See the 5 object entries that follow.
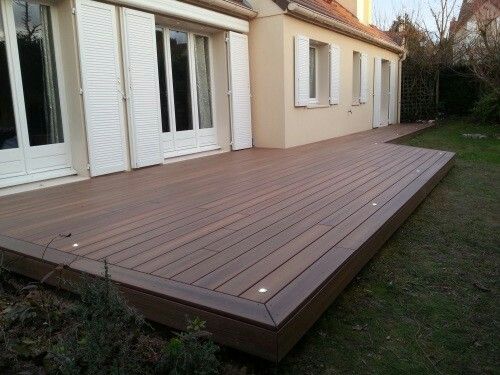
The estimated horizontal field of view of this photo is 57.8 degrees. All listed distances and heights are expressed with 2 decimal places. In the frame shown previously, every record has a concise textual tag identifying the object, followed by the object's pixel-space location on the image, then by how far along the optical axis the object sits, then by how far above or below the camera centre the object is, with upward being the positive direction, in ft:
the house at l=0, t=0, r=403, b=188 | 15.58 +1.13
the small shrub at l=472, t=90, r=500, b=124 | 40.47 -1.20
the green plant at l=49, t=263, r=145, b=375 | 5.32 -2.83
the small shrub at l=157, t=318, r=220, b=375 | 5.29 -2.94
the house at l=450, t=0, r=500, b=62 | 41.50 +6.87
